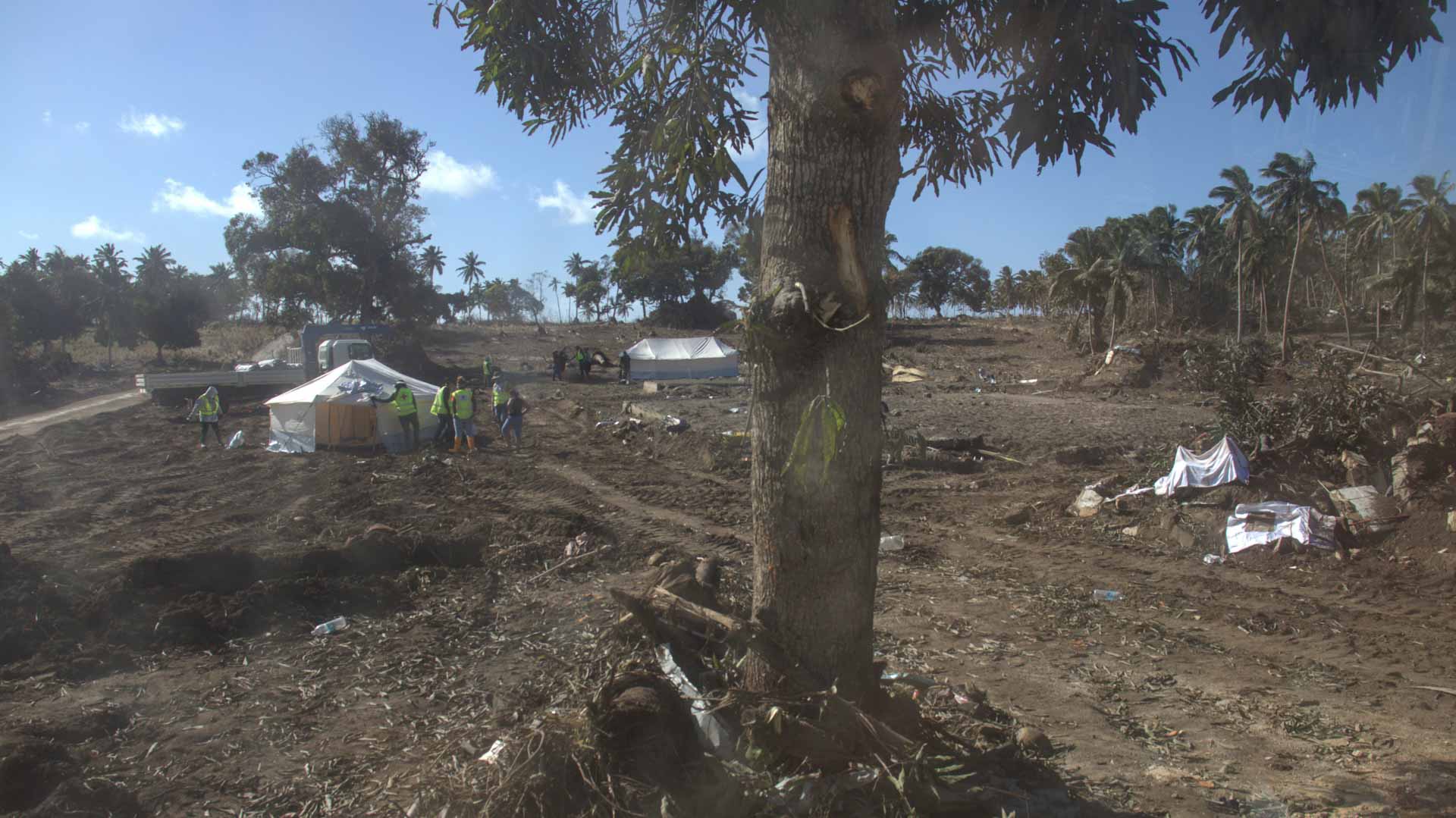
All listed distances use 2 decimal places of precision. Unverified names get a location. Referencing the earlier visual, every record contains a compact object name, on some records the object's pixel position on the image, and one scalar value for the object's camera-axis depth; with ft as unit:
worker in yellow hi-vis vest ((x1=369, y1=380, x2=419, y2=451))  56.65
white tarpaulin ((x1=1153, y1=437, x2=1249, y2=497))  33.19
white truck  88.17
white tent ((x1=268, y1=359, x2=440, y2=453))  56.90
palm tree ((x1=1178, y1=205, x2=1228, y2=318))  162.40
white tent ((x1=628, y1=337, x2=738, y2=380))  110.01
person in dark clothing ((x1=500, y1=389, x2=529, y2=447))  56.85
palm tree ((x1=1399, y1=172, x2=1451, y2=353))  115.55
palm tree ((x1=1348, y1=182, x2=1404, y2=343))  125.08
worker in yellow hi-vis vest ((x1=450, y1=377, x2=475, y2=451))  55.11
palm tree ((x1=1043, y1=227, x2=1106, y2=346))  131.44
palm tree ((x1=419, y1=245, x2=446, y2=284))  171.94
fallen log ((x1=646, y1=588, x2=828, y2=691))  11.06
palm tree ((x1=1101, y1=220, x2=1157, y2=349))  130.52
